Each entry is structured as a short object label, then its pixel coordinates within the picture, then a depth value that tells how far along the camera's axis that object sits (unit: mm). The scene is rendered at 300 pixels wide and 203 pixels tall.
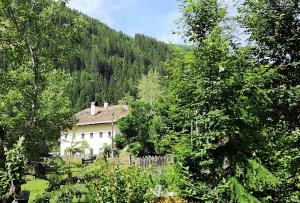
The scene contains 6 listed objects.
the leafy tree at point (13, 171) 8586
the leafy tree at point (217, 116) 8102
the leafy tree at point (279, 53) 10461
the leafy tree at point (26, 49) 9789
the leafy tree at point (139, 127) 35281
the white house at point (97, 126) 56969
